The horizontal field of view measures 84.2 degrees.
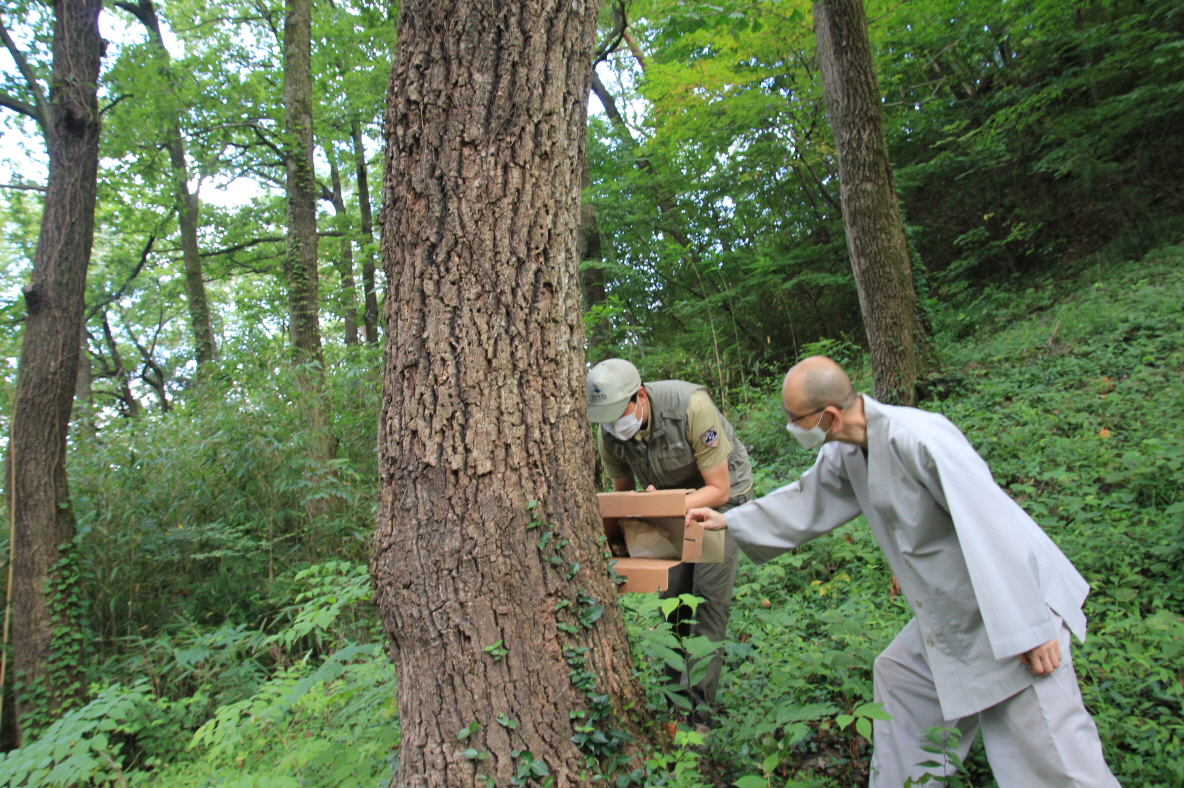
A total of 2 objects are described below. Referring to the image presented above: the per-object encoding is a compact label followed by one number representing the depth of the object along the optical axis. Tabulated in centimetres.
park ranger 309
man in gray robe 202
